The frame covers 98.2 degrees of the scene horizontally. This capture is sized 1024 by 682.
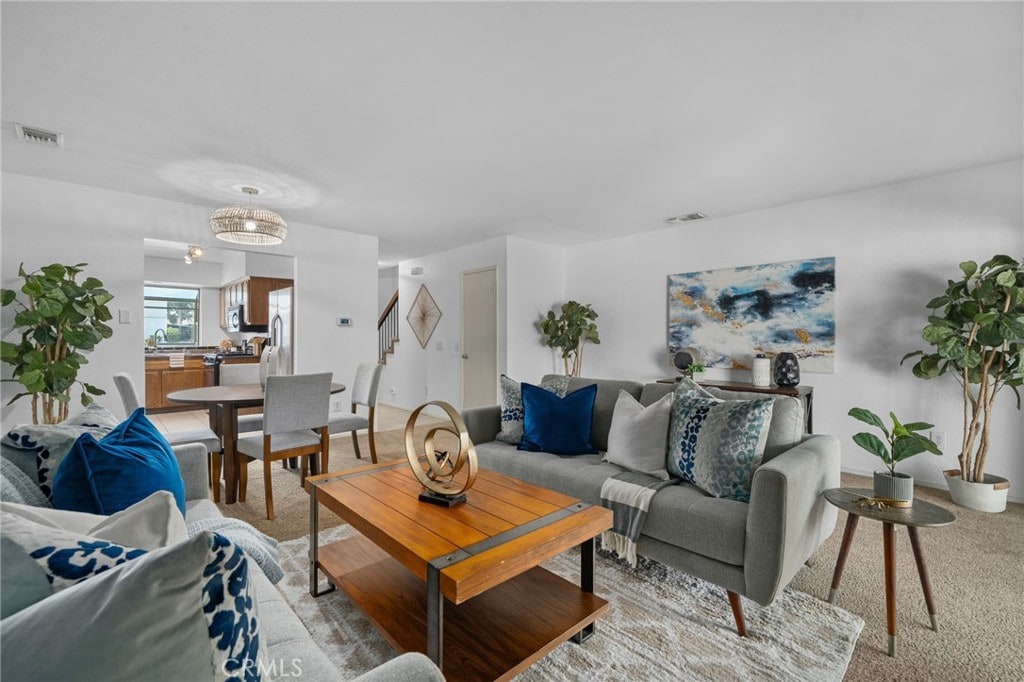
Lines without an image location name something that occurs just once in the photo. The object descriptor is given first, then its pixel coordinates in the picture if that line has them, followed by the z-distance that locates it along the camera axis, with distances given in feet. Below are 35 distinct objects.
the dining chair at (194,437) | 9.30
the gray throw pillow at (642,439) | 7.35
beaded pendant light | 10.96
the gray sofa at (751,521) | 5.27
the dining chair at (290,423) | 9.32
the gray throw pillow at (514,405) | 9.38
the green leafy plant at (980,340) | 9.20
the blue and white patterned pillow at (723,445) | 6.29
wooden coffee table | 4.34
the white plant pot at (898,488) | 5.56
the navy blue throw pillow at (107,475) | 3.60
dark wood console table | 12.23
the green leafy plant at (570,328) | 17.69
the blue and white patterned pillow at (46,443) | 3.84
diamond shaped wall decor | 21.50
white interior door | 18.31
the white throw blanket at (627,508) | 6.45
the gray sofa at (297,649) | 2.48
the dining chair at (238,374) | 13.66
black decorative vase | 12.54
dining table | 9.82
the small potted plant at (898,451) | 5.45
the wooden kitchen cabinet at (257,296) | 23.08
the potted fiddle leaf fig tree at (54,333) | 9.82
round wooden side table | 5.23
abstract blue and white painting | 12.94
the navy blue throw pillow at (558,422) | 8.65
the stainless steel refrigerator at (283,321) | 16.70
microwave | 23.73
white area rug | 4.99
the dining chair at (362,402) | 12.22
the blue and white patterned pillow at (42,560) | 1.63
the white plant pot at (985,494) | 9.62
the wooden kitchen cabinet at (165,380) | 21.31
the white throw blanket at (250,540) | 4.26
